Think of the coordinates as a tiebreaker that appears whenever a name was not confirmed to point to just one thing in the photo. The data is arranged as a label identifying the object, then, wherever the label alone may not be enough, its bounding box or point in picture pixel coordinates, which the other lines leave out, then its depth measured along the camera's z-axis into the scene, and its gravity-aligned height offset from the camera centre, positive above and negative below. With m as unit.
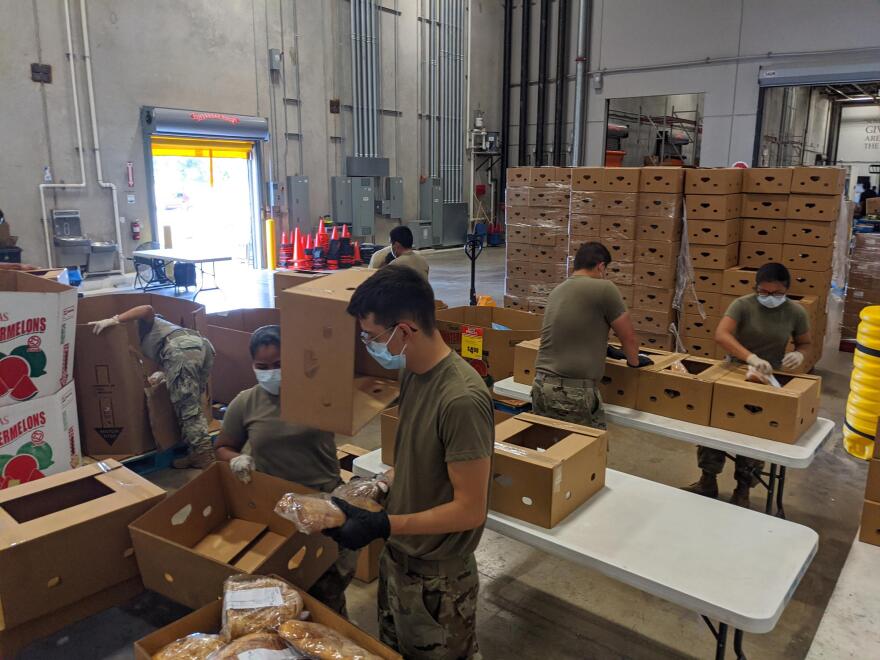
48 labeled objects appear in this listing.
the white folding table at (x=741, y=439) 2.78 -1.06
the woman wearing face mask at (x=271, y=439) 2.55 -0.94
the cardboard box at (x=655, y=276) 6.34 -0.73
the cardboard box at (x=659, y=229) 6.24 -0.28
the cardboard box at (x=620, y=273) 6.54 -0.73
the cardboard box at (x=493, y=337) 4.86 -1.05
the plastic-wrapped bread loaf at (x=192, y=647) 1.62 -1.12
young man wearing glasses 1.58 -0.68
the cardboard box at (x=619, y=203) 6.38 -0.04
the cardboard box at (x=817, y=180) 5.71 +0.17
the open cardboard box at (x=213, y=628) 1.63 -1.11
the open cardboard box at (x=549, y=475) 2.16 -0.93
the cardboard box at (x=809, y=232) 5.82 -0.29
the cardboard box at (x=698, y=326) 6.21 -1.19
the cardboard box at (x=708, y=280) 6.19 -0.75
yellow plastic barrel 3.29 -0.97
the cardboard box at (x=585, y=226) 6.69 -0.27
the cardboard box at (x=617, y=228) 6.44 -0.28
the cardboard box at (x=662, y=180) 6.16 +0.18
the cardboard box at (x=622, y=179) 6.33 +0.19
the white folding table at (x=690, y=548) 1.84 -1.09
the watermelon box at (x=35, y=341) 3.13 -0.71
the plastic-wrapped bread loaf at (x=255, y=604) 1.70 -1.08
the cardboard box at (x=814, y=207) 5.76 -0.06
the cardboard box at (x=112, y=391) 4.00 -1.19
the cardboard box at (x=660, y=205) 6.20 -0.05
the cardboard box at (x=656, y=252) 6.29 -0.50
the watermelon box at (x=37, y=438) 3.22 -1.22
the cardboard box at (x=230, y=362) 4.88 -1.22
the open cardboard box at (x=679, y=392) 3.12 -0.93
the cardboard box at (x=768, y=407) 2.88 -0.92
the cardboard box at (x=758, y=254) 6.12 -0.50
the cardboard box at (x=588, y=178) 6.57 +0.21
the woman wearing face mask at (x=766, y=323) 3.47 -0.66
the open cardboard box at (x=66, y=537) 2.07 -1.13
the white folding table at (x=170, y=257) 8.27 -0.77
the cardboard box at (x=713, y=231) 6.02 -0.29
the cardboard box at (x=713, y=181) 5.92 +0.17
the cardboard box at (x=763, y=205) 6.04 -0.05
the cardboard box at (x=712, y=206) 5.96 -0.06
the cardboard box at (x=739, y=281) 5.98 -0.73
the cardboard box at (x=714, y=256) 6.10 -0.52
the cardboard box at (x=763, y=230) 6.09 -0.28
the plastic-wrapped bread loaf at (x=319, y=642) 1.57 -1.07
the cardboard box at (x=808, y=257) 5.90 -0.51
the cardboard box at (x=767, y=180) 5.94 +0.18
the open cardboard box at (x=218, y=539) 2.09 -1.20
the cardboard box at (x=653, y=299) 6.40 -0.97
